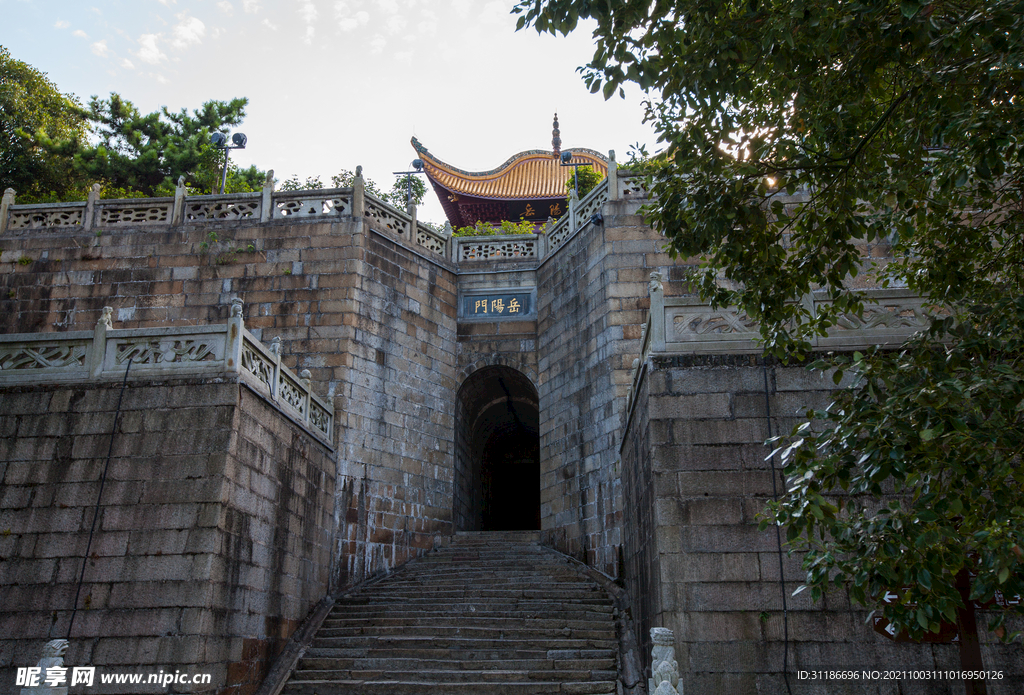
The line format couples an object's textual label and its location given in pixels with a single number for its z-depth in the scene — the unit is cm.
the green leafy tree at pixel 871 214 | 464
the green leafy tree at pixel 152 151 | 1986
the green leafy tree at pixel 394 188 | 2408
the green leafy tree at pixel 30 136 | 1911
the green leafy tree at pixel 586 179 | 2148
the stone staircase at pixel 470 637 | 825
